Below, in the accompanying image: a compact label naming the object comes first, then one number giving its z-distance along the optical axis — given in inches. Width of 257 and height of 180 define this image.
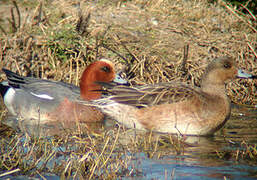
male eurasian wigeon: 433.7
